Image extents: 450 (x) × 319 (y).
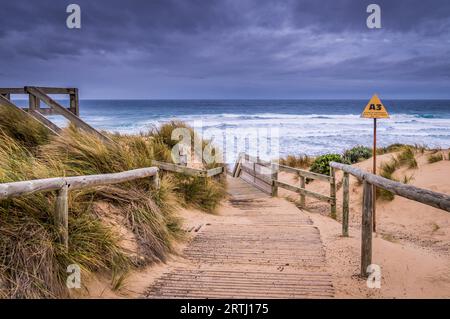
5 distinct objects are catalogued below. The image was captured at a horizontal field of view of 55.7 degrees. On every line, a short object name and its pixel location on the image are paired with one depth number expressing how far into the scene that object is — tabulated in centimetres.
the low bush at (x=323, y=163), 1435
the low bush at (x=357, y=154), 1648
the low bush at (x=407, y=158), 1230
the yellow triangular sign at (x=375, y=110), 858
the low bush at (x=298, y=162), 1734
